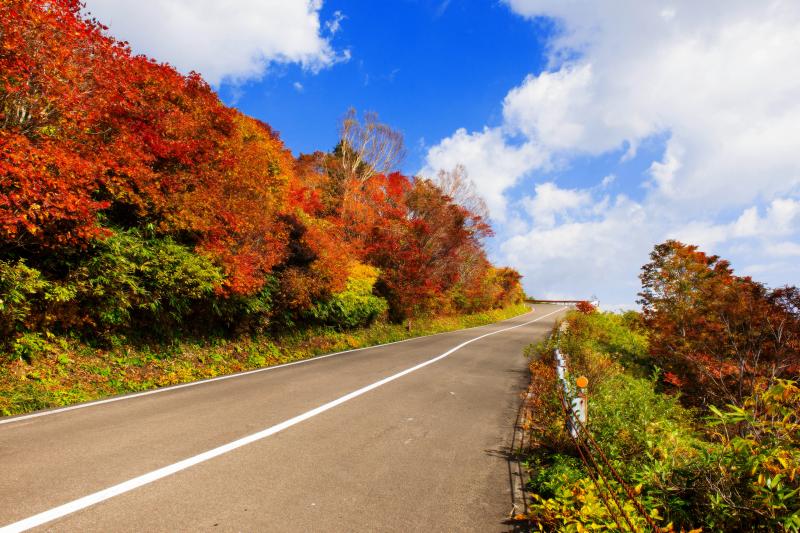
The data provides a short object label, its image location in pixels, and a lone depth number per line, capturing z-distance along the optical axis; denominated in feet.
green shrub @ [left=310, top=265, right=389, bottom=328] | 49.93
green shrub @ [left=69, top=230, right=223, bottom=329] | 25.45
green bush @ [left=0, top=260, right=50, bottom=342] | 20.67
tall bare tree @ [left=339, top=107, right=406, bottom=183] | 92.94
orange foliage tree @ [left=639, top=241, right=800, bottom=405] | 33.22
